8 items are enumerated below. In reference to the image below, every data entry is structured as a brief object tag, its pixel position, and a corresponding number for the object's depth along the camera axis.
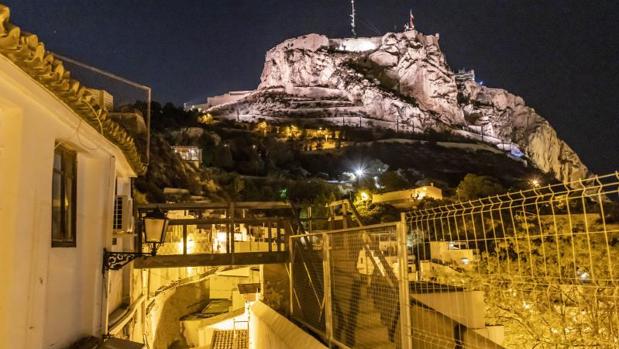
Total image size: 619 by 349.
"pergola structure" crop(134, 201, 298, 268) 9.10
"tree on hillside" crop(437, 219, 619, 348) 4.07
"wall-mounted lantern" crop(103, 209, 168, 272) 6.60
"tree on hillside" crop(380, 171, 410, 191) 55.06
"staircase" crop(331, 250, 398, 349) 4.79
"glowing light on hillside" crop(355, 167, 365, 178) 64.75
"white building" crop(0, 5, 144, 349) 3.27
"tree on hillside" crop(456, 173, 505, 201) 41.09
